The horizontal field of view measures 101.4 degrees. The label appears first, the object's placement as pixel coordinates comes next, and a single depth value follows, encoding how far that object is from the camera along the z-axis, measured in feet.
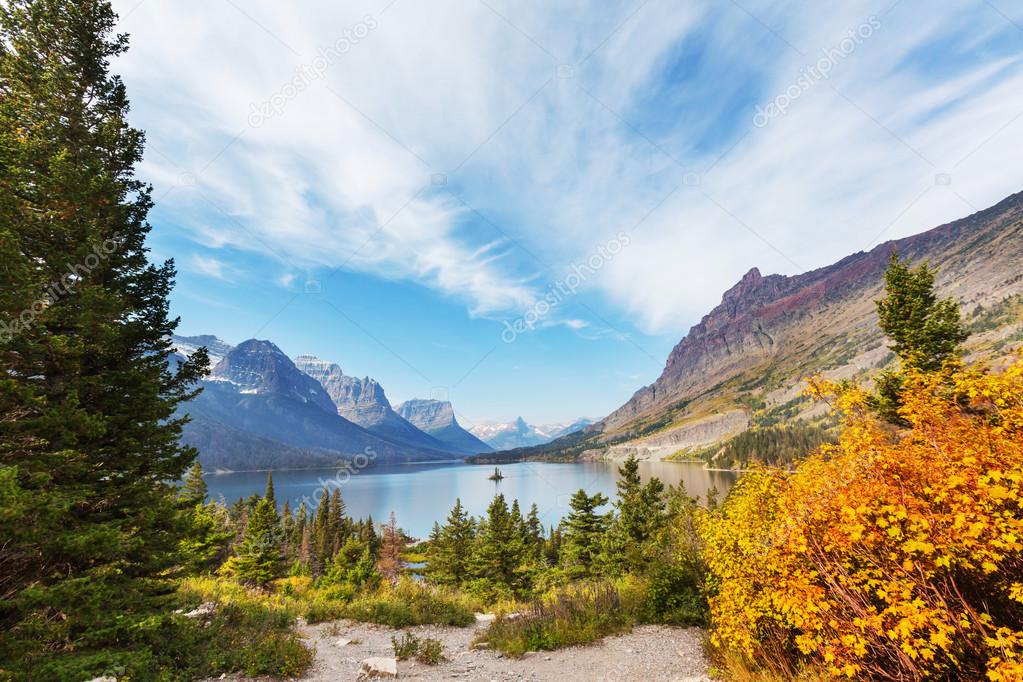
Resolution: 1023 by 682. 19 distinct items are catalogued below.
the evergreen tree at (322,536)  172.10
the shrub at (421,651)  36.42
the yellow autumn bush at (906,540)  15.87
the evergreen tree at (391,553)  171.27
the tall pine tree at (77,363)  24.26
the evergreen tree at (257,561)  98.89
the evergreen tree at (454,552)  135.85
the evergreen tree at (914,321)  89.66
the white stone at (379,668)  32.60
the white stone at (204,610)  40.36
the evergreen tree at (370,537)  186.60
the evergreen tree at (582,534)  114.73
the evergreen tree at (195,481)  107.67
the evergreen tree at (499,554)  118.93
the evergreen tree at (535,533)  174.82
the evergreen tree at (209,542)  35.87
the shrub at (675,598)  41.09
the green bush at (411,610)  51.37
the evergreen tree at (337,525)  189.55
